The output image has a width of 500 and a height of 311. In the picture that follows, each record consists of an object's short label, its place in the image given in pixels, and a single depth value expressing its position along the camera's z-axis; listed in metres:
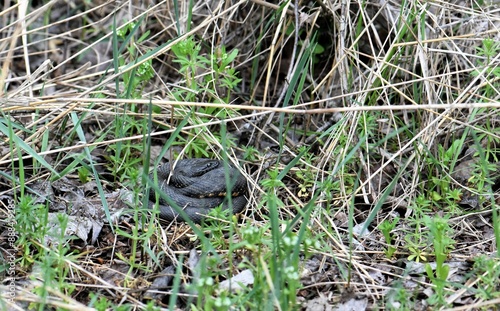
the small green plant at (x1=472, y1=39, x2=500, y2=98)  9.40
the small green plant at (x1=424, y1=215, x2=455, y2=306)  7.55
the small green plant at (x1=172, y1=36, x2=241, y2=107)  9.86
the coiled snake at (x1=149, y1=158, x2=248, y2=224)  9.70
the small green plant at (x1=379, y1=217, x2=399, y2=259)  8.43
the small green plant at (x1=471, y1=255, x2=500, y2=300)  7.09
